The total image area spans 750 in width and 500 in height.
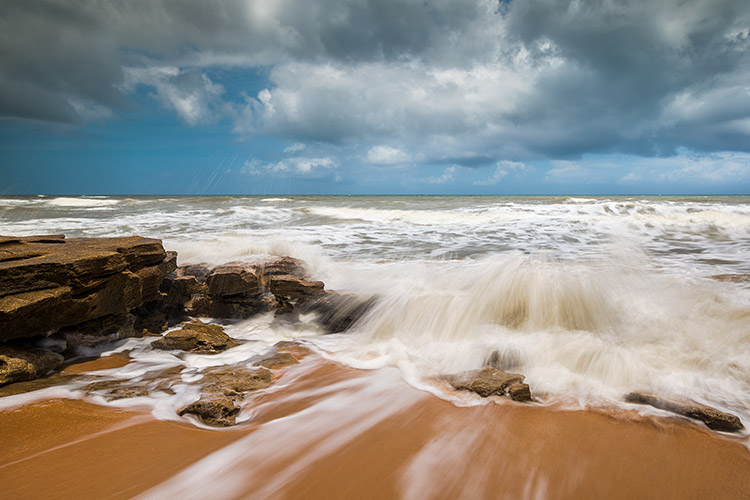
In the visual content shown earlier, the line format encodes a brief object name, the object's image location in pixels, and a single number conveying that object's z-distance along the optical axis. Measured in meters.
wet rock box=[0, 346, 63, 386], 2.81
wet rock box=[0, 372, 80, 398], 2.68
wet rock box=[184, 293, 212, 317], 5.36
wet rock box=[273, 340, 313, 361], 3.93
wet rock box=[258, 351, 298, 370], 3.59
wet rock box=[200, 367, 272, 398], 2.88
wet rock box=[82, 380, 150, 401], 2.79
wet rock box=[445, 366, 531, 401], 2.75
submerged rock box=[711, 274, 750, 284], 5.42
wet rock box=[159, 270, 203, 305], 5.10
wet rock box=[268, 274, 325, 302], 5.14
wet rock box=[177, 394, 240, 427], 2.44
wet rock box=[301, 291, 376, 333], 4.80
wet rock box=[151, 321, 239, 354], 3.89
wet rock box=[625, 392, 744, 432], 2.31
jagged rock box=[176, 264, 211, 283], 5.94
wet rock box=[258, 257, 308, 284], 5.66
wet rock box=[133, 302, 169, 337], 4.45
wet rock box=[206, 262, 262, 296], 5.20
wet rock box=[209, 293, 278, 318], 5.27
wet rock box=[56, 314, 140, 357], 3.68
